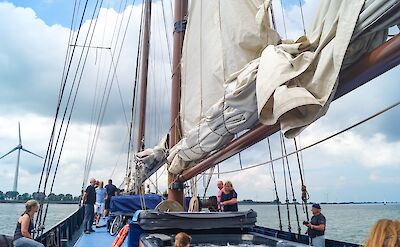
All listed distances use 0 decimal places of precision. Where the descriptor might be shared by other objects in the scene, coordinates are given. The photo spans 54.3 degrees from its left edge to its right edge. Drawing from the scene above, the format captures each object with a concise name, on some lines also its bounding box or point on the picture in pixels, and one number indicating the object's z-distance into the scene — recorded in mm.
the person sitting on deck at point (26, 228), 4660
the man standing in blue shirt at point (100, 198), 11981
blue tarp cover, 8898
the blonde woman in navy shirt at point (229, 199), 6625
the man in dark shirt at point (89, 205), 9234
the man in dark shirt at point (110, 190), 12461
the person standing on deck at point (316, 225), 5812
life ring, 6056
